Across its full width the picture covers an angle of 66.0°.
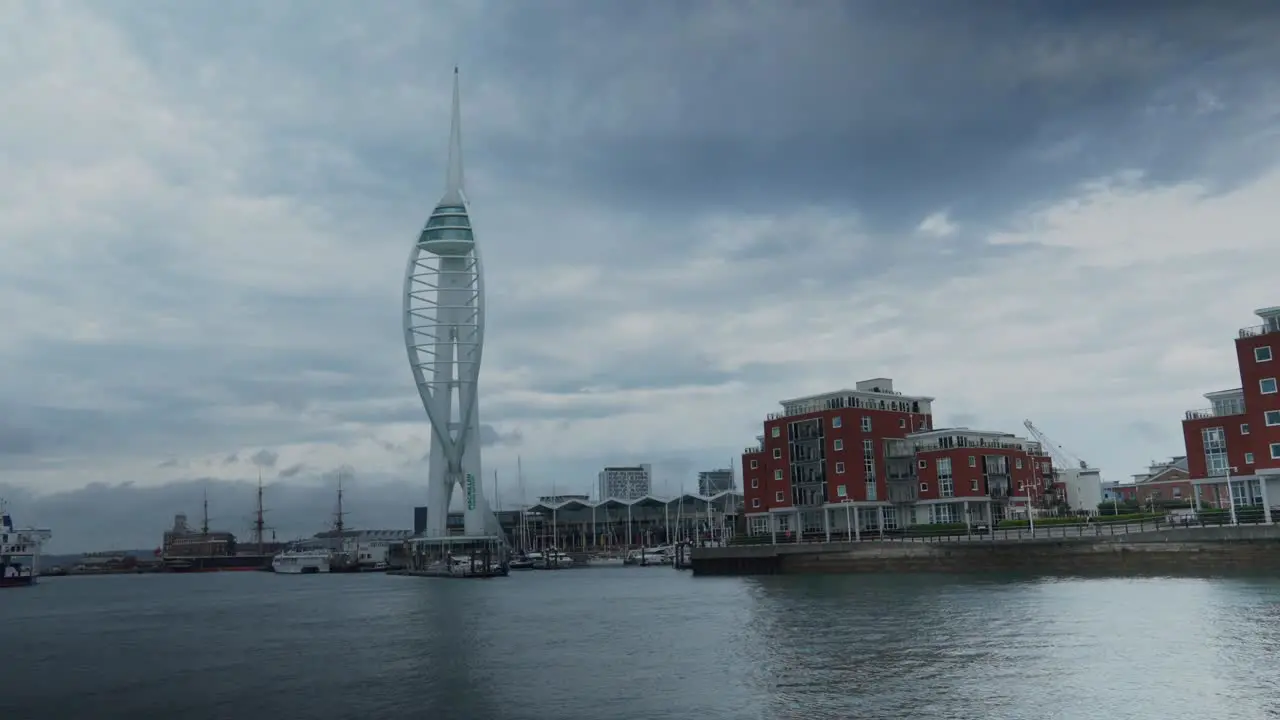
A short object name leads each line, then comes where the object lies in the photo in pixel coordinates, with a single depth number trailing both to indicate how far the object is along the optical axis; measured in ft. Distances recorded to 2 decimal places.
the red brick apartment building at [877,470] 354.13
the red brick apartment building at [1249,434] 261.44
